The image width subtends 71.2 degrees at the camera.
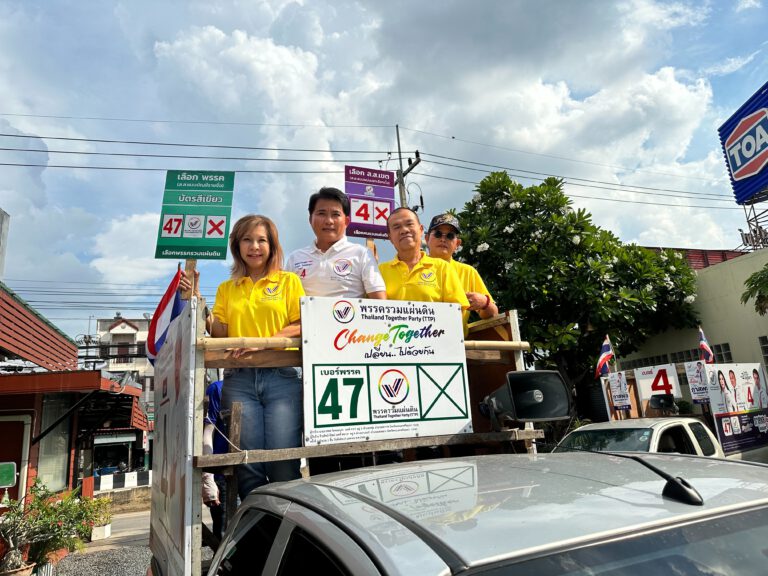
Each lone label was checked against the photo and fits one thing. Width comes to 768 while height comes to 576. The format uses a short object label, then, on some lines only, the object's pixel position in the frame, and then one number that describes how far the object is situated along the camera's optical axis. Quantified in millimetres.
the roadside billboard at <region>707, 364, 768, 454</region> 9797
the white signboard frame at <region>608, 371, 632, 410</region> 11125
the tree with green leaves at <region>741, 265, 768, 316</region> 10828
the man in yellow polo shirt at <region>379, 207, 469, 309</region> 3707
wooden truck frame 2443
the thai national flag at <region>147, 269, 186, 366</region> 4418
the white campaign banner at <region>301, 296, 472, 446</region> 2652
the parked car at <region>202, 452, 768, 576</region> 1094
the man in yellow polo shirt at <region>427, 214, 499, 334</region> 4297
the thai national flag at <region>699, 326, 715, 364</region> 12521
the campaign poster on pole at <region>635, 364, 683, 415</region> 10688
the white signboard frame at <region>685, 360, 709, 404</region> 10104
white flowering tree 13312
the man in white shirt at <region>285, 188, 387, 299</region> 3516
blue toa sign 9797
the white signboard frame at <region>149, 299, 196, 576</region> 2443
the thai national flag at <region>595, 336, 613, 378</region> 12250
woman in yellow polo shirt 2807
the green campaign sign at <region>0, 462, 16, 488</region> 6414
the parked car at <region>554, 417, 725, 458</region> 7137
